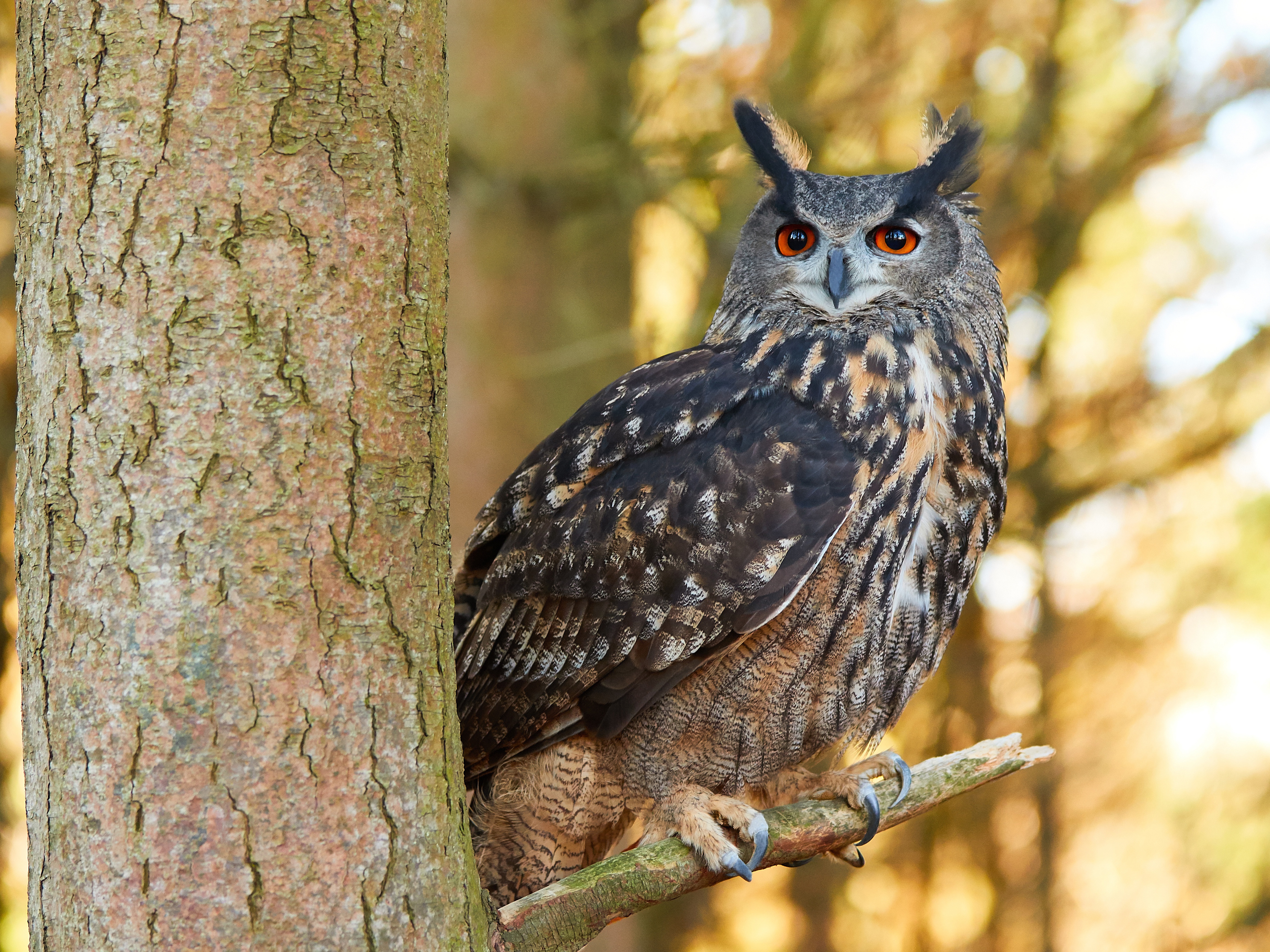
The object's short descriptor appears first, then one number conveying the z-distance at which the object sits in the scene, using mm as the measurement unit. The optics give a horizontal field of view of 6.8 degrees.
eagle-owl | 6122
